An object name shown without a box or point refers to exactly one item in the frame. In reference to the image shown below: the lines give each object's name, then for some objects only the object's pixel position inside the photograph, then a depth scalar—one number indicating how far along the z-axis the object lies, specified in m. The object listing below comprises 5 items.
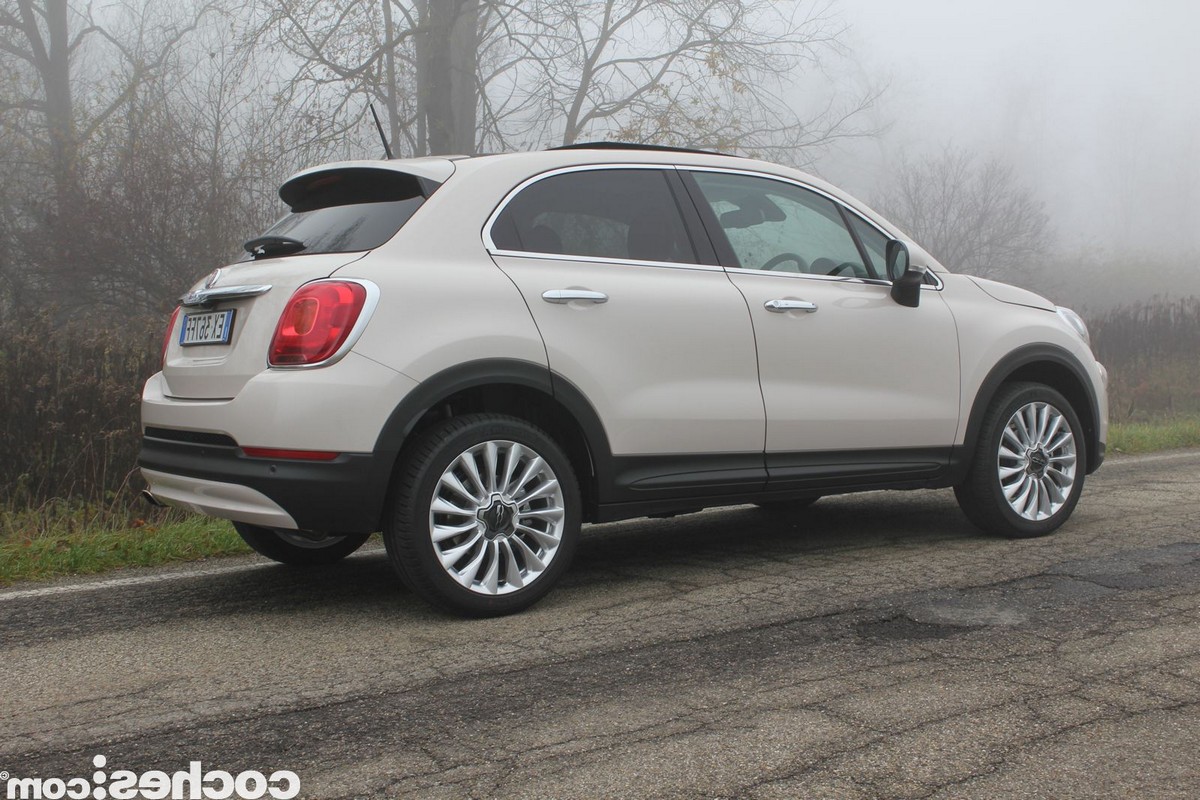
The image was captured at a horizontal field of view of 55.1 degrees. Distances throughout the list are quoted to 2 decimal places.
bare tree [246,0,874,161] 15.55
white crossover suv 4.02
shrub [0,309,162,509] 7.08
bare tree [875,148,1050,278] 32.62
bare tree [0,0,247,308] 12.50
